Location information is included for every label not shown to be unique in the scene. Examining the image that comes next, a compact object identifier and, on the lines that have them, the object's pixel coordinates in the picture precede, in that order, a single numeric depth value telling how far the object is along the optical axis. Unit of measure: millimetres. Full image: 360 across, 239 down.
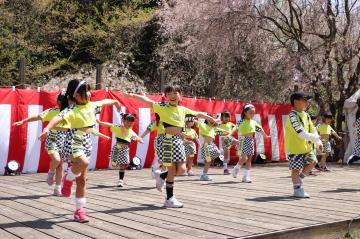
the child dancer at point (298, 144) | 7637
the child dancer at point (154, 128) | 9126
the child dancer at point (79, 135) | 5434
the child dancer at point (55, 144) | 7650
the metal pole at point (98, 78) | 13234
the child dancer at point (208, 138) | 11297
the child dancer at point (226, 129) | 12594
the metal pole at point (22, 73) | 11750
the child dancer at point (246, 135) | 10406
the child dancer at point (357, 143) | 9172
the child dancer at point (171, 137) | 6543
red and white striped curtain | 11148
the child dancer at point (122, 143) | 9211
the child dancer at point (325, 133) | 13430
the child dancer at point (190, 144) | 11250
